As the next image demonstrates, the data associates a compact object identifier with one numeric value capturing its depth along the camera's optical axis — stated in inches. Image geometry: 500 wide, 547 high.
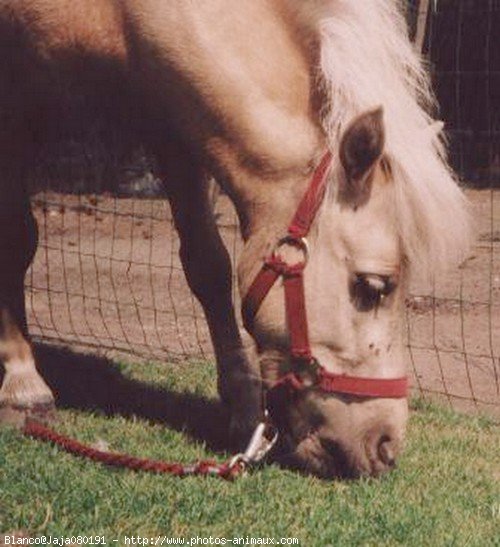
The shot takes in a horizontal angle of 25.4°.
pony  120.2
